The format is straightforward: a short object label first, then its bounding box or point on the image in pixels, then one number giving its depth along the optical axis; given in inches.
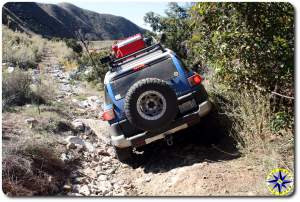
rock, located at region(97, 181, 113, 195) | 243.1
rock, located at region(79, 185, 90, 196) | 234.1
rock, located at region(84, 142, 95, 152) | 301.2
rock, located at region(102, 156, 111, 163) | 293.4
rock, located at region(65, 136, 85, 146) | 294.9
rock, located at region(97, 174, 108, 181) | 260.7
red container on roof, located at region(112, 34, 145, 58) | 390.9
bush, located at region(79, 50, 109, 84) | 550.9
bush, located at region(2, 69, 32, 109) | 338.3
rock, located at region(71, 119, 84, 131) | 335.9
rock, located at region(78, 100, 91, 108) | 433.7
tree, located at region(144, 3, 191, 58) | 461.4
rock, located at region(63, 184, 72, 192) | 233.1
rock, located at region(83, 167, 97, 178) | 262.6
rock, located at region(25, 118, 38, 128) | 294.8
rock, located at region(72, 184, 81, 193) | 235.9
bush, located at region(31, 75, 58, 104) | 373.7
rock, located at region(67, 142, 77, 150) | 285.4
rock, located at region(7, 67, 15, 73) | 381.9
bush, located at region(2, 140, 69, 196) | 216.2
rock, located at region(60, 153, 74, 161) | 262.6
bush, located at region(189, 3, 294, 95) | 232.4
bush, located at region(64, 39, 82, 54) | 842.8
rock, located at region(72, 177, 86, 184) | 247.6
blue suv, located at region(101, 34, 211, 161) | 242.2
